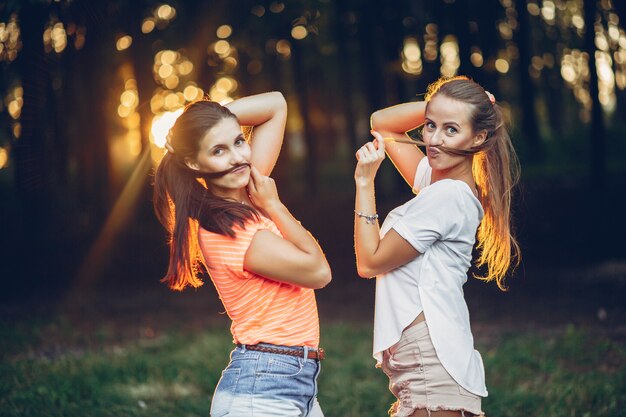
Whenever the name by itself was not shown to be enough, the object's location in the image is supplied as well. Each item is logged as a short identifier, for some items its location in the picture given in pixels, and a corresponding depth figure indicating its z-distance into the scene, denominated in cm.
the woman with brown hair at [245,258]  249
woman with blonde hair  263
